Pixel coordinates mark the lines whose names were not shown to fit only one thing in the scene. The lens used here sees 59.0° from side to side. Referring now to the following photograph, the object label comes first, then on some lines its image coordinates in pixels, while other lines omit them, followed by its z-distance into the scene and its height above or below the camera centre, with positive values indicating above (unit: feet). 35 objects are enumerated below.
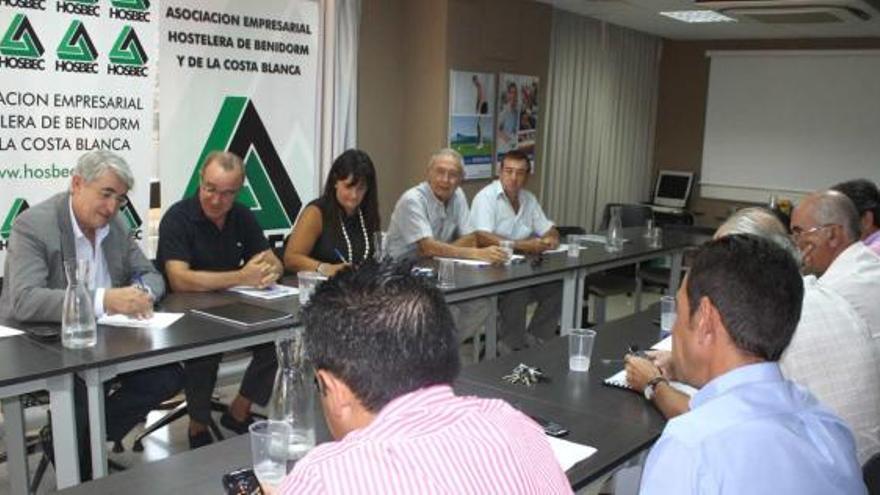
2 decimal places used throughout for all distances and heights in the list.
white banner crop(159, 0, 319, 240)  14.20 +0.52
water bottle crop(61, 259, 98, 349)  7.57 -1.91
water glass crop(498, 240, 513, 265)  13.82 -1.98
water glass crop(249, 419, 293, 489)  4.94 -2.07
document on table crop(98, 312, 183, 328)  8.54 -2.22
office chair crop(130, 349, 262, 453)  11.14 -4.34
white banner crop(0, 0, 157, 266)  11.97 +0.39
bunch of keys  7.27 -2.25
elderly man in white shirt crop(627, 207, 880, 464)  6.06 -1.66
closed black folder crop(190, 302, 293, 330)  8.95 -2.25
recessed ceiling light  21.97 +3.65
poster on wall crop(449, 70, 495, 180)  18.93 +0.36
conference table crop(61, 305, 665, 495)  5.00 -2.30
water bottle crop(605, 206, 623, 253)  16.20 -2.02
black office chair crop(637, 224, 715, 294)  18.30 -3.20
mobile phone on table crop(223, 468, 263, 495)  4.53 -2.11
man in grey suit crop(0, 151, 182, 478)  8.48 -1.71
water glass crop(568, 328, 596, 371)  7.76 -2.10
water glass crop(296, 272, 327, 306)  9.98 -1.98
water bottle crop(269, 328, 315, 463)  5.51 -1.93
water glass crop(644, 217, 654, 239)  17.94 -2.07
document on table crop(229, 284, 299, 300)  10.38 -2.24
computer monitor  28.66 -1.71
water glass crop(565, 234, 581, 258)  14.83 -2.09
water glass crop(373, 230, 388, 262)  11.54 -1.66
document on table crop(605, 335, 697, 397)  6.97 -2.27
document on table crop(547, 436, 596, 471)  5.56 -2.29
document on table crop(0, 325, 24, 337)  8.05 -2.25
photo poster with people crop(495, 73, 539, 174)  20.54 +0.57
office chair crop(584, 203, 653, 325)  16.99 -3.22
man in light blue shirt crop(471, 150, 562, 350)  15.79 -1.92
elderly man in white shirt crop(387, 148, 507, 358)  13.93 -1.78
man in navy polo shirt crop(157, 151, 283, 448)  10.38 -1.86
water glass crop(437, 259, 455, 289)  11.68 -2.11
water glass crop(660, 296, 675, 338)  9.36 -2.06
